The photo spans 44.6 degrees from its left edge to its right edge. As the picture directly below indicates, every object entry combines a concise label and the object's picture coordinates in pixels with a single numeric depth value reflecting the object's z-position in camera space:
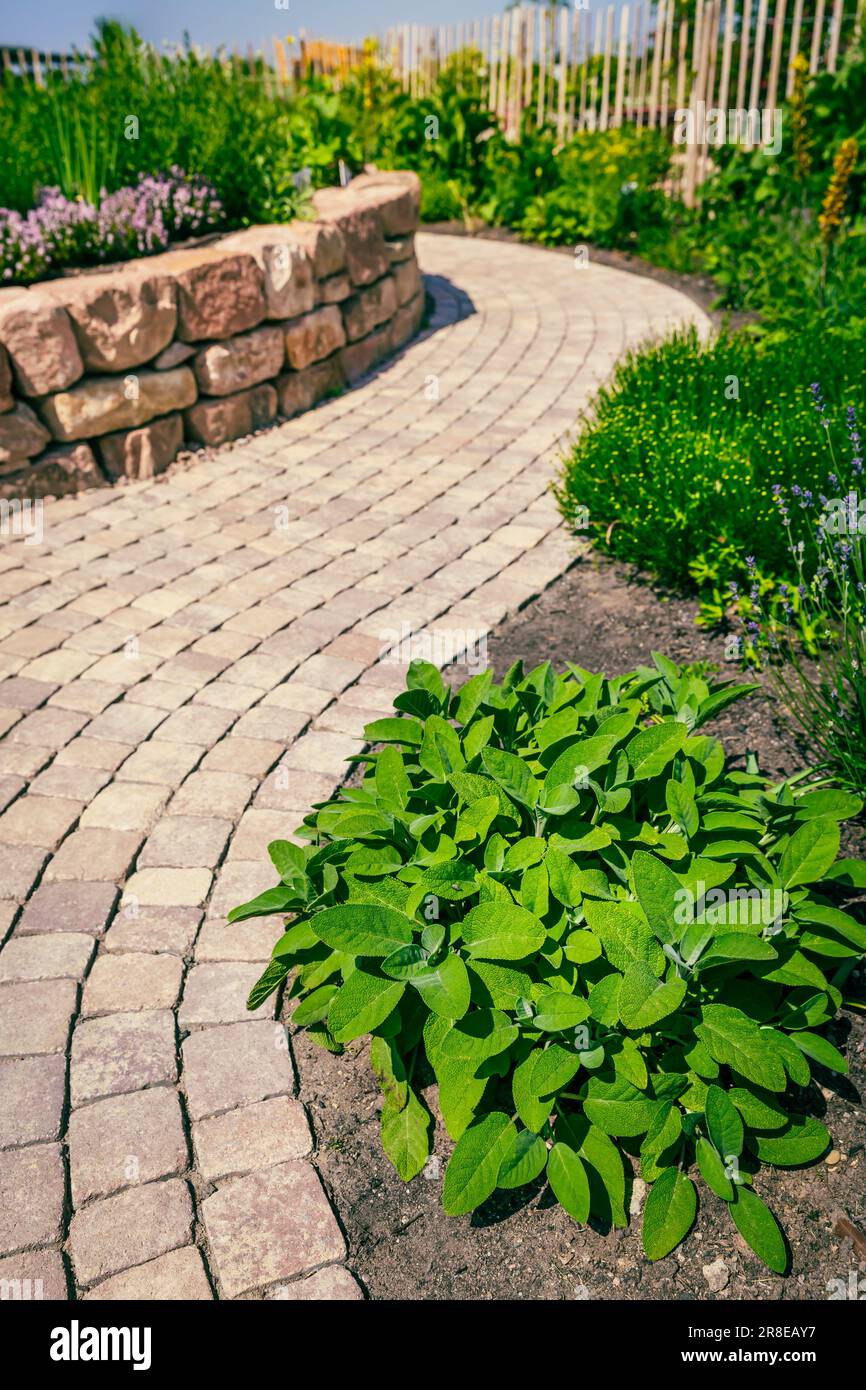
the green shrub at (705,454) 4.32
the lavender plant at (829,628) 3.03
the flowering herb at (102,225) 5.85
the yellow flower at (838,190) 7.50
